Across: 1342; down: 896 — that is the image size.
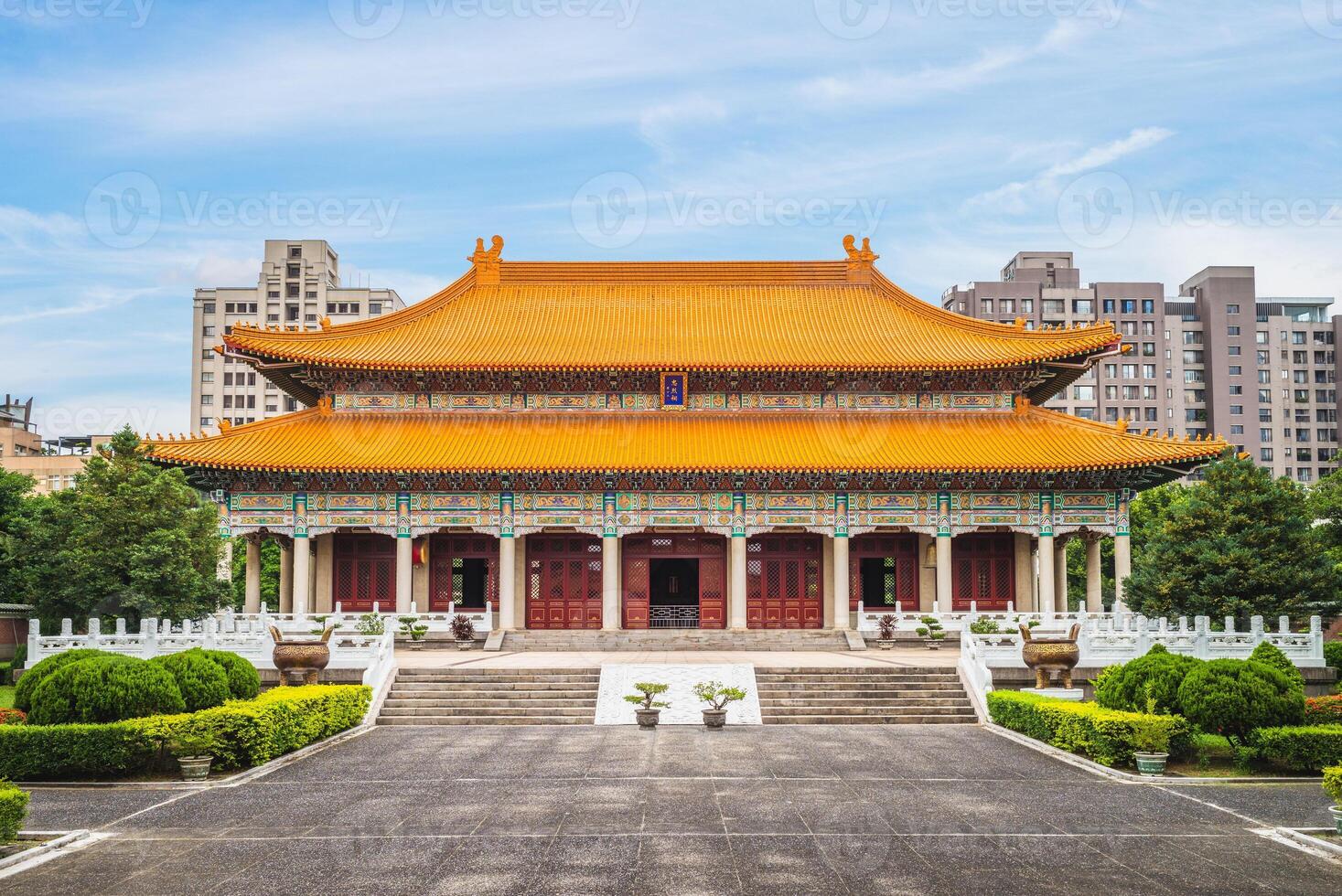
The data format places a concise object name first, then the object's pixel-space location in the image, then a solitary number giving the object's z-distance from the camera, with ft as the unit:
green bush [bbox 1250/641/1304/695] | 66.95
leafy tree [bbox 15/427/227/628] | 114.62
